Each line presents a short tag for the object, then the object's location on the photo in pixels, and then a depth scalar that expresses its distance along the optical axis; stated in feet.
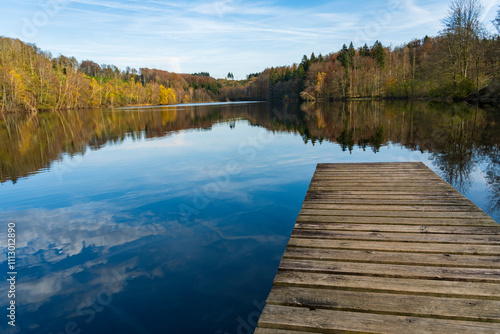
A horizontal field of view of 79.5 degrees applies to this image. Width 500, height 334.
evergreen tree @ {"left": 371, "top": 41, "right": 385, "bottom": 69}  250.37
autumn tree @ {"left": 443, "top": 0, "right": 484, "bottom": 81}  123.24
